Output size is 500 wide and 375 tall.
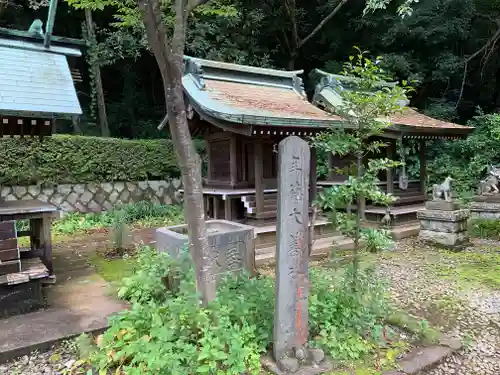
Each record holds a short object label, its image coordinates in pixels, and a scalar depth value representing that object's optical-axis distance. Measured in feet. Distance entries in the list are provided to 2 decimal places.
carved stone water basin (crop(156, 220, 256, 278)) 14.62
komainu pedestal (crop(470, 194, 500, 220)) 27.76
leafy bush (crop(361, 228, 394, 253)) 10.97
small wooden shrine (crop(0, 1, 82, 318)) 13.00
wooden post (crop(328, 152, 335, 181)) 33.69
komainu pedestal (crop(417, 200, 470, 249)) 23.39
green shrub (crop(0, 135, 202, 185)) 31.01
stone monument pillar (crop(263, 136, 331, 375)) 9.36
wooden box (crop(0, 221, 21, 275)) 12.97
